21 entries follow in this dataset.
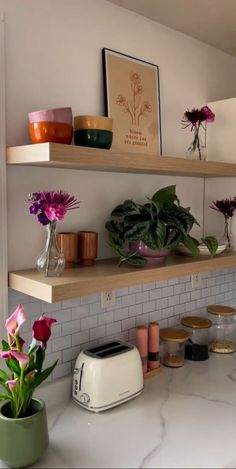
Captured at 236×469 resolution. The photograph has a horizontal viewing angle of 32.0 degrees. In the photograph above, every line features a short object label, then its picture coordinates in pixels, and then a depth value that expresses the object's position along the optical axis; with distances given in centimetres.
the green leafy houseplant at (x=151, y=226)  145
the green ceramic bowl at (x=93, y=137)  132
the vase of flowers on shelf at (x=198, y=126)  180
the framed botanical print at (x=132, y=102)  158
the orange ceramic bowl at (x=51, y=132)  123
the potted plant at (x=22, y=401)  110
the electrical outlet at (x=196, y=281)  204
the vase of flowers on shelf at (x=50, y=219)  122
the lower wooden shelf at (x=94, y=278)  118
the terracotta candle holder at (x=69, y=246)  138
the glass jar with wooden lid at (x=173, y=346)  176
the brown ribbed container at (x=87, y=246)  145
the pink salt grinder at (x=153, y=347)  171
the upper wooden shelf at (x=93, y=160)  116
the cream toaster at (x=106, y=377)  139
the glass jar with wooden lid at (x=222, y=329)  197
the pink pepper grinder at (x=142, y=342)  168
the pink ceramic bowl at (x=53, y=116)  123
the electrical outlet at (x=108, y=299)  163
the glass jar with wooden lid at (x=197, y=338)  185
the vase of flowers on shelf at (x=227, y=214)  190
